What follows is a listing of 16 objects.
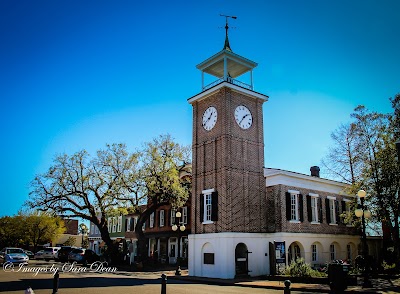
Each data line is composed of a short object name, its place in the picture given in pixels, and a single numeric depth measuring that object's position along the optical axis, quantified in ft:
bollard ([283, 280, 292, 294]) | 30.81
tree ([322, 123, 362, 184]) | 93.13
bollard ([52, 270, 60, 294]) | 41.32
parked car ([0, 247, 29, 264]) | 107.04
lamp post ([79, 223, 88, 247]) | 270.92
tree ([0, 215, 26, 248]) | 221.46
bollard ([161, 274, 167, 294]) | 35.97
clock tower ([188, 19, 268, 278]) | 83.51
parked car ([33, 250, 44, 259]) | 169.78
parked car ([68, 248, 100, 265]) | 126.11
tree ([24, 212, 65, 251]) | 220.43
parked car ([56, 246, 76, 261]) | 148.08
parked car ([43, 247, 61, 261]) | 163.96
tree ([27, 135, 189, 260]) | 118.93
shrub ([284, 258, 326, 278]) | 71.16
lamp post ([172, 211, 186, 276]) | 88.20
